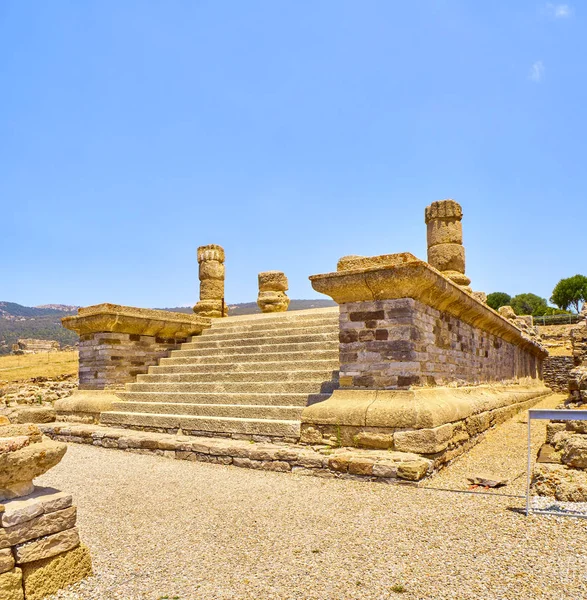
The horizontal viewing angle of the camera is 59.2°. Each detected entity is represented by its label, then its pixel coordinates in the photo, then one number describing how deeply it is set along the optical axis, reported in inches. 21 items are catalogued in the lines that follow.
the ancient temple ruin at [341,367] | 229.5
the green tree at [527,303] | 2316.7
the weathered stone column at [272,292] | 575.8
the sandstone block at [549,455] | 203.9
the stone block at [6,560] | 103.7
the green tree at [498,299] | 2247.8
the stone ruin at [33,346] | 1395.9
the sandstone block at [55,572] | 108.5
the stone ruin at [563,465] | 168.2
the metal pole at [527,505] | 157.8
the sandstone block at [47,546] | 107.0
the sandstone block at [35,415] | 378.0
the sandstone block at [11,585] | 103.2
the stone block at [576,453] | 181.5
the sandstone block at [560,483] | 166.1
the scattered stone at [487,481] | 196.9
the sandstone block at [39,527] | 105.2
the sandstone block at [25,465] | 108.3
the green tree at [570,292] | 1993.1
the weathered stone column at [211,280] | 597.3
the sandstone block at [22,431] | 113.7
